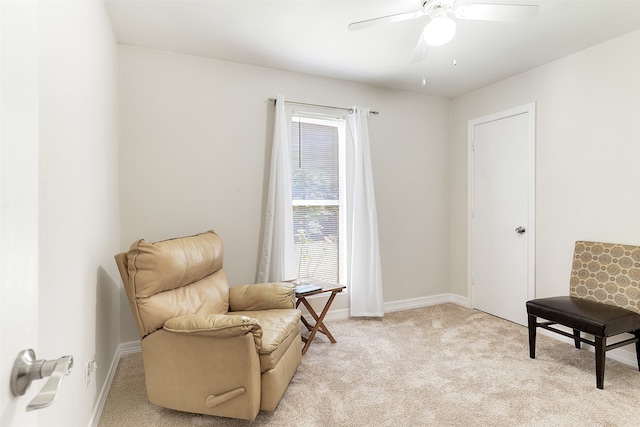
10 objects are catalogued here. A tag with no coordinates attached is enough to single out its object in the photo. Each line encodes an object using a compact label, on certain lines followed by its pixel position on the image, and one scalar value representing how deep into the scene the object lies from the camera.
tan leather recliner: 1.75
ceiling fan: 1.84
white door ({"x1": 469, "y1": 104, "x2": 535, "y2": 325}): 3.31
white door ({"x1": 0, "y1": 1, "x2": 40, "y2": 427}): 0.49
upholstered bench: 2.21
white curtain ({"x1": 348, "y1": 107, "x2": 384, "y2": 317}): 3.51
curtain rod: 3.24
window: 3.42
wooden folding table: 2.71
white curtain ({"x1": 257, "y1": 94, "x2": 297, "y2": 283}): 3.10
